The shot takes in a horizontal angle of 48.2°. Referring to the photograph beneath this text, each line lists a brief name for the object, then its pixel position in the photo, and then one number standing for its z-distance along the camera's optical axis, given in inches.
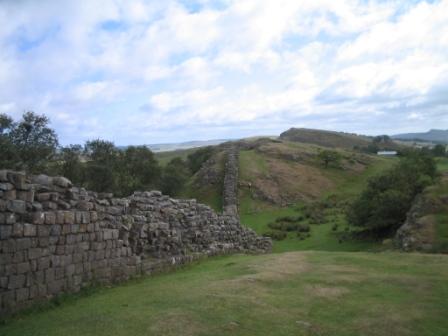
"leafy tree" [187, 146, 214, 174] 2928.2
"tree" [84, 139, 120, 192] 1594.5
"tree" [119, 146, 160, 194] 1878.4
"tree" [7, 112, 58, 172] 1144.2
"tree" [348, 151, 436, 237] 1223.5
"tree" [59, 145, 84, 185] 1408.7
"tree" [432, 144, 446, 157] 3796.3
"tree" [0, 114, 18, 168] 1048.9
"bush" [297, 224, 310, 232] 1466.7
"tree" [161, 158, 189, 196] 2096.5
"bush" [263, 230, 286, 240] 1407.5
